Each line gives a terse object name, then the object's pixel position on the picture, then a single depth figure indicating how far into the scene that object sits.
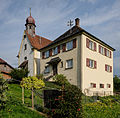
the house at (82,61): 17.64
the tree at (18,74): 17.16
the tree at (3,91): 5.62
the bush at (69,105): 5.47
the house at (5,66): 33.65
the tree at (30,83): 8.28
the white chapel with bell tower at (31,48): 27.53
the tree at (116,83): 29.12
